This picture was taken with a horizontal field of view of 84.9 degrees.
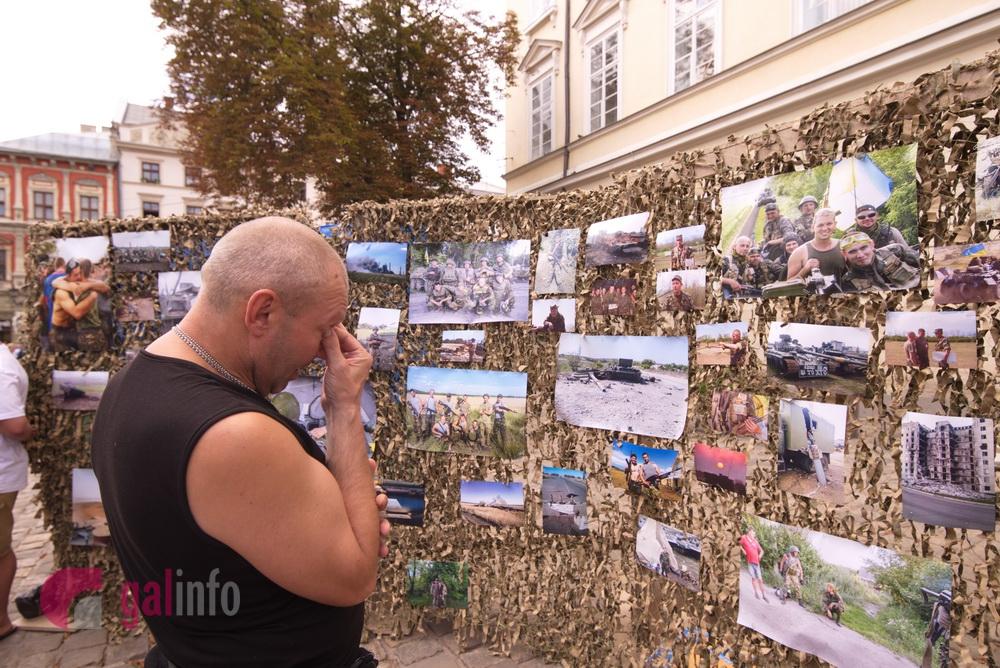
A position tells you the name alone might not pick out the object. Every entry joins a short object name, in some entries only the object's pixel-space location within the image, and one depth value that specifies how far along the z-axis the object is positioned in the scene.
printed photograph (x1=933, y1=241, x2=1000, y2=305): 1.62
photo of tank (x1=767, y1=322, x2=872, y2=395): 1.87
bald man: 1.12
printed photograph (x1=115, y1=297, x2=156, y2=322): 3.65
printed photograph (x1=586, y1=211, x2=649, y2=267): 2.57
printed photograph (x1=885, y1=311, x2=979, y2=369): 1.65
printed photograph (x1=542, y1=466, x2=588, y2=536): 2.82
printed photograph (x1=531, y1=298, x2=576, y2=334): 2.84
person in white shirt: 3.33
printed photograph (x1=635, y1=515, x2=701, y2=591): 2.35
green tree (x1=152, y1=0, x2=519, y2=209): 11.86
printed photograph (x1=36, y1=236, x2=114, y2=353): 3.65
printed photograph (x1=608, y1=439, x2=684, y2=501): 2.45
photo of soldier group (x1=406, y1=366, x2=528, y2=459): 3.01
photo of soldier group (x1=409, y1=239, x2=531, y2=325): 3.02
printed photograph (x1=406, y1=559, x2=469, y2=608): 3.21
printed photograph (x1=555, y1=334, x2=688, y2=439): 2.45
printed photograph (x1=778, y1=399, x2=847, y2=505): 1.91
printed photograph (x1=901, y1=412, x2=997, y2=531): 1.63
